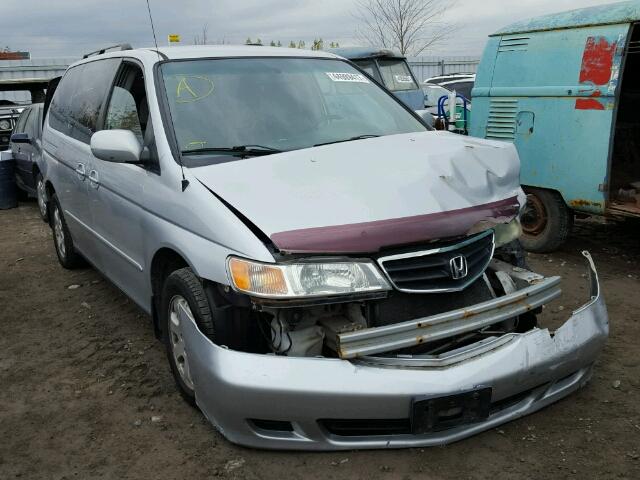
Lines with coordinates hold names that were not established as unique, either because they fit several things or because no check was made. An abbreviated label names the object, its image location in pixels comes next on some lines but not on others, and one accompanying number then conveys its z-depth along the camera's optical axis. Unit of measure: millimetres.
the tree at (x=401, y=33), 24609
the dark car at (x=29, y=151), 8383
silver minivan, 2430
